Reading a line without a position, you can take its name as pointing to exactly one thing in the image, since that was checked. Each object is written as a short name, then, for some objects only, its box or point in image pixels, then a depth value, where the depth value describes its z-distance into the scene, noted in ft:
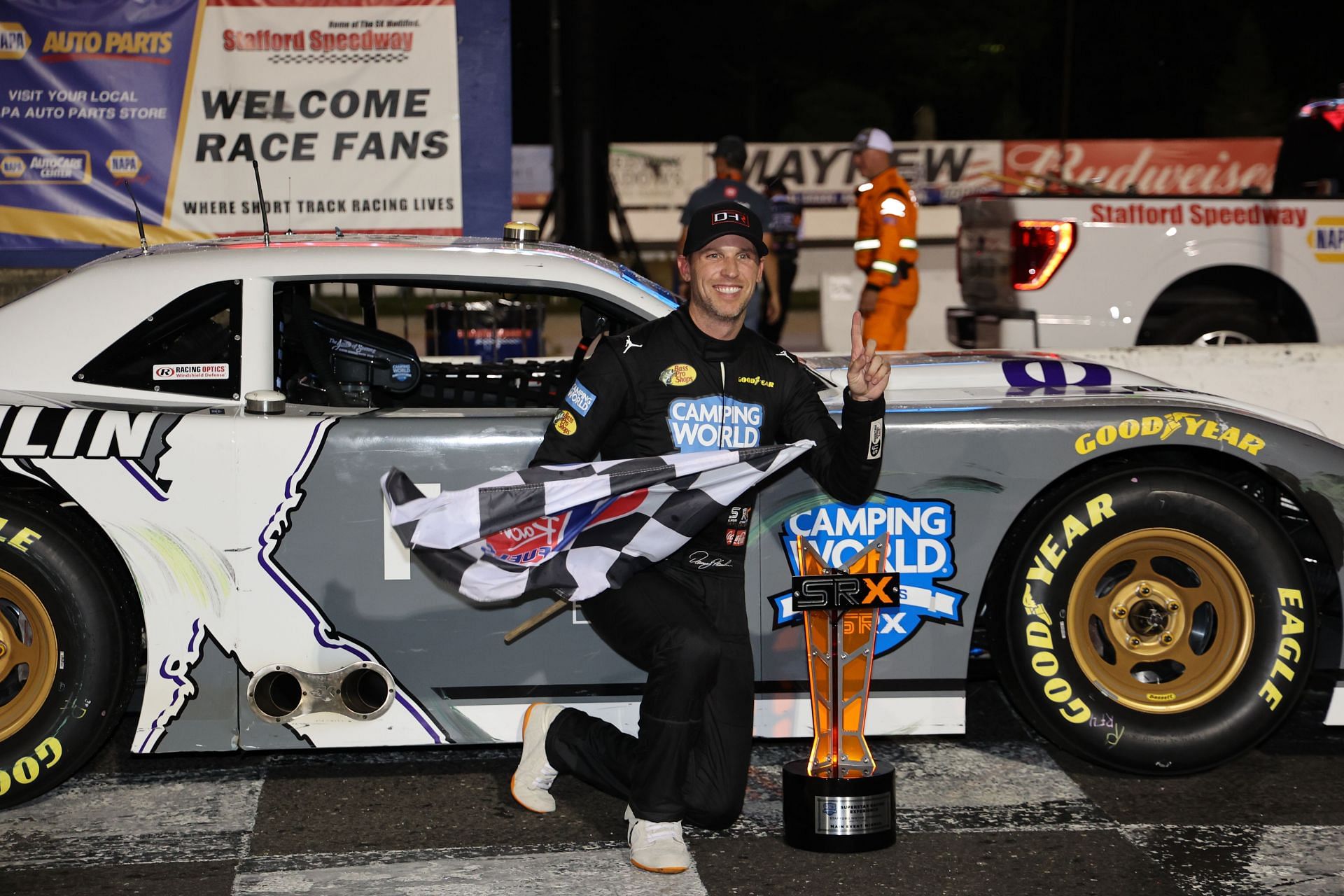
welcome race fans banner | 29.78
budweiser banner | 91.56
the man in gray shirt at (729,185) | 31.78
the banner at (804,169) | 94.53
